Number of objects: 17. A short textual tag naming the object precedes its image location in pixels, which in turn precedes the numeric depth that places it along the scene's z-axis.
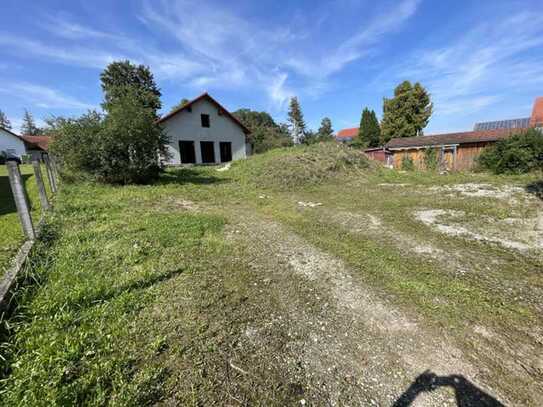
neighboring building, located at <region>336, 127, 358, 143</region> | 51.88
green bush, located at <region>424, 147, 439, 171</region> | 15.80
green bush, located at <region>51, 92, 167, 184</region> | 8.52
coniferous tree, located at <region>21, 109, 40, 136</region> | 69.38
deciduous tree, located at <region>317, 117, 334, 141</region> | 45.45
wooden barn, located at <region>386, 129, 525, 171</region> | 14.48
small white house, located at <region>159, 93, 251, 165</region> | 18.16
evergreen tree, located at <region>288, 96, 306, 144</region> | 38.44
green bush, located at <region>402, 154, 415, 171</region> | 16.97
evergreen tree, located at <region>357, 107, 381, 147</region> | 32.88
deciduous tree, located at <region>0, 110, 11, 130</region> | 64.25
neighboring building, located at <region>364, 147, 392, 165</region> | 19.66
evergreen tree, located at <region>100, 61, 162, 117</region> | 28.53
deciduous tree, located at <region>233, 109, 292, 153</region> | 33.44
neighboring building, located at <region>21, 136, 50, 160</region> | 33.38
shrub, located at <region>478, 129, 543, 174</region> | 11.67
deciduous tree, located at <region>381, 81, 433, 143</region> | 28.64
